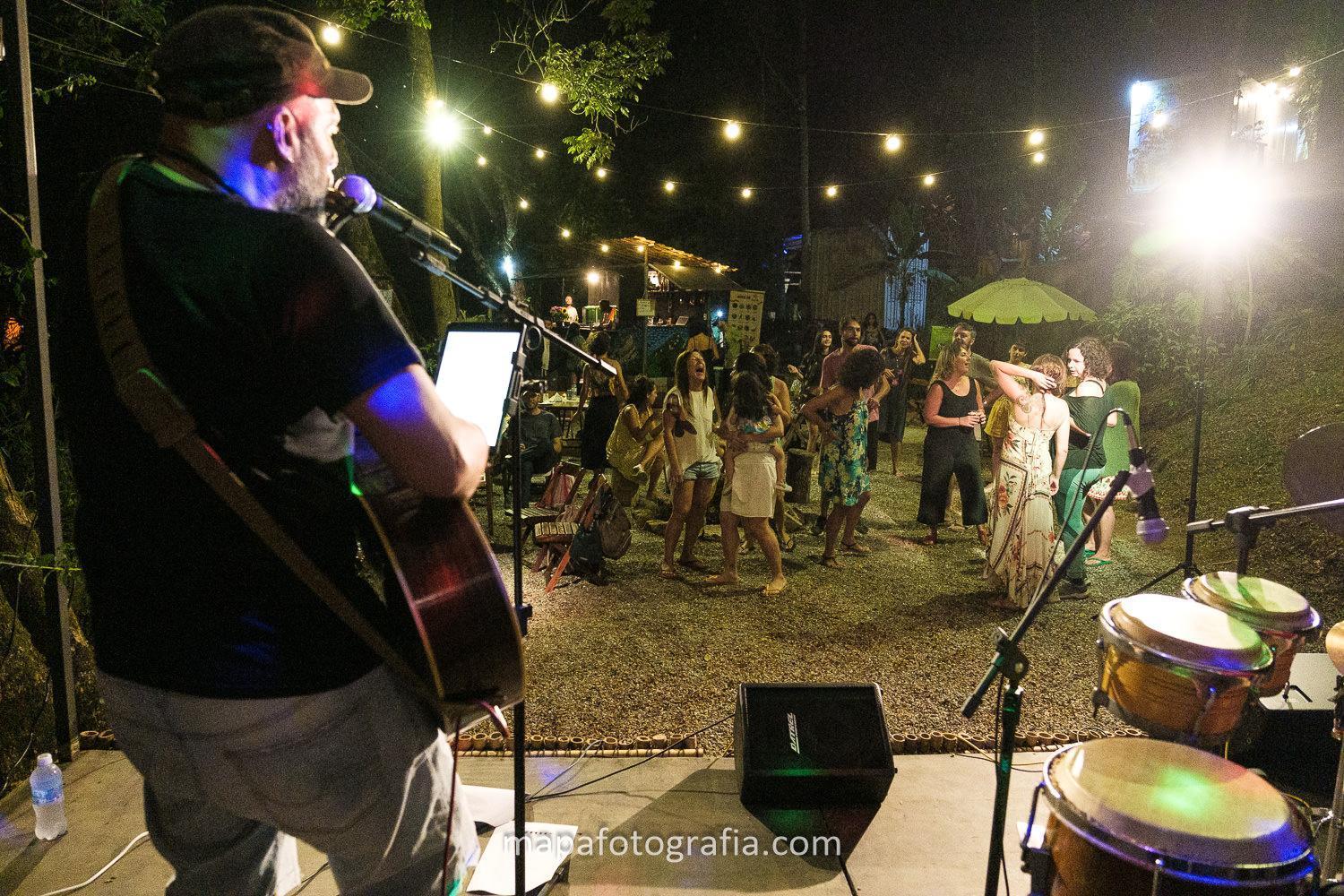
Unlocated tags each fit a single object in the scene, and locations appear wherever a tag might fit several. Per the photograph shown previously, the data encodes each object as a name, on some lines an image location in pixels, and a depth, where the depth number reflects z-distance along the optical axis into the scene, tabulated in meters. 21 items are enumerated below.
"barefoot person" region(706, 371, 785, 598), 5.90
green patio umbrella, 11.24
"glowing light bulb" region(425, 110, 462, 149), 9.51
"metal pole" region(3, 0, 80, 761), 3.31
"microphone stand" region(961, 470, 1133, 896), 2.07
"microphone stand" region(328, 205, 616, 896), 2.15
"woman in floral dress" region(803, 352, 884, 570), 6.59
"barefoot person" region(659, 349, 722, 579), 6.47
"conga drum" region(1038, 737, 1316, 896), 1.76
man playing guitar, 1.22
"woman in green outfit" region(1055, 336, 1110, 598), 6.12
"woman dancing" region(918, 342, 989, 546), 6.92
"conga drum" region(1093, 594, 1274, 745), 2.43
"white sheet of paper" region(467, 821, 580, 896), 2.74
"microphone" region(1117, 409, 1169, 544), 2.27
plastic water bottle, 2.96
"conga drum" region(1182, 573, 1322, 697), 2.86
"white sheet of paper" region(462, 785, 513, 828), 3.14
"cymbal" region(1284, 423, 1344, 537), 3.41
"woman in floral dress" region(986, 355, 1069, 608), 5.66
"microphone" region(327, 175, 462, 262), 1.85
